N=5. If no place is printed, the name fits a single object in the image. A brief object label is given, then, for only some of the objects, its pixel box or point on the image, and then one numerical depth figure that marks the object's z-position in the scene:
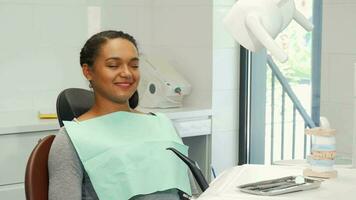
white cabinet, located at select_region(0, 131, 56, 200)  2.78
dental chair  2.37
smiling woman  2.10
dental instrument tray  1.53
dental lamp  1.51
